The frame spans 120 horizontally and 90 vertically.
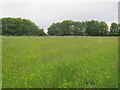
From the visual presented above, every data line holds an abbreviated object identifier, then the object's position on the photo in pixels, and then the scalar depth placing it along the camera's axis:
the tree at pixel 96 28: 89.05
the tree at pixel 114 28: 97.30
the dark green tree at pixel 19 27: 83.38
